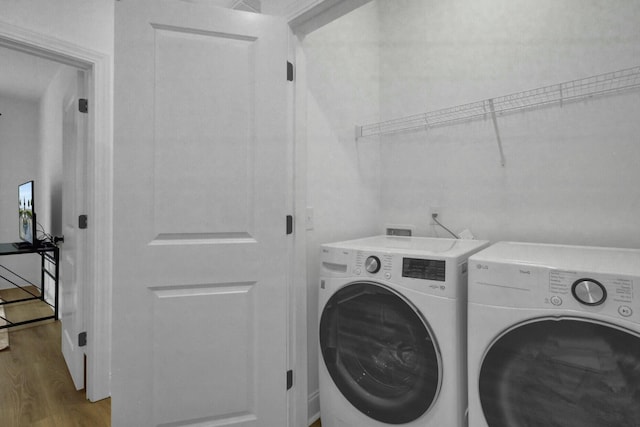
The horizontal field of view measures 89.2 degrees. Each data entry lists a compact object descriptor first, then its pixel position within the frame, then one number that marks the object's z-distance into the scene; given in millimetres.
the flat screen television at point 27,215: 2850
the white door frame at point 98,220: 1803
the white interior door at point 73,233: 1873
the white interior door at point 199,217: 1278
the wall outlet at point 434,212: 1963
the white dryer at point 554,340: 866
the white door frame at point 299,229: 1505
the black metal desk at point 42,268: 2879
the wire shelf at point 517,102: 1426
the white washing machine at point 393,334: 1184
